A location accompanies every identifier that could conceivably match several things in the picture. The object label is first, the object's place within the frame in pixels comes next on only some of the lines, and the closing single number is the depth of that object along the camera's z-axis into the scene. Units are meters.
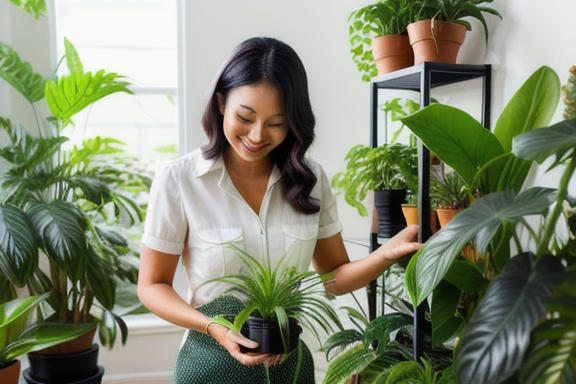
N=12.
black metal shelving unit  1.68
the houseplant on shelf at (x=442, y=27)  1.75
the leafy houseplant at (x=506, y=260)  0.88
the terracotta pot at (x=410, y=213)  1.82
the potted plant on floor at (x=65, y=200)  2.14
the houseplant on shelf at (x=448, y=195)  1.66
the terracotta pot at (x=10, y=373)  1.95
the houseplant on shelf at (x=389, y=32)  1.91
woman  1.41
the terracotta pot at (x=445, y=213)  1.63
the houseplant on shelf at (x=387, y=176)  1.92
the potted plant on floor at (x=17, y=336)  1.96
